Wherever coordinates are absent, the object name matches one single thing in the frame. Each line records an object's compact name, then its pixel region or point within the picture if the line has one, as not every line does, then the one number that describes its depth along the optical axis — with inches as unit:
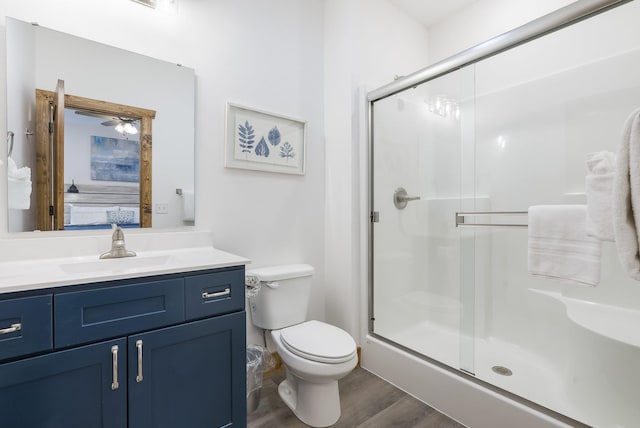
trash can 63.8
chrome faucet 55.1
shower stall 59.7
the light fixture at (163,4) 60.3
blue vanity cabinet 37.8
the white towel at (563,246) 40.7
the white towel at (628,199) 27.5
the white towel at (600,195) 33.0
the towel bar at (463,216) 75.1
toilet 57.8
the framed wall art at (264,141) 72.4
